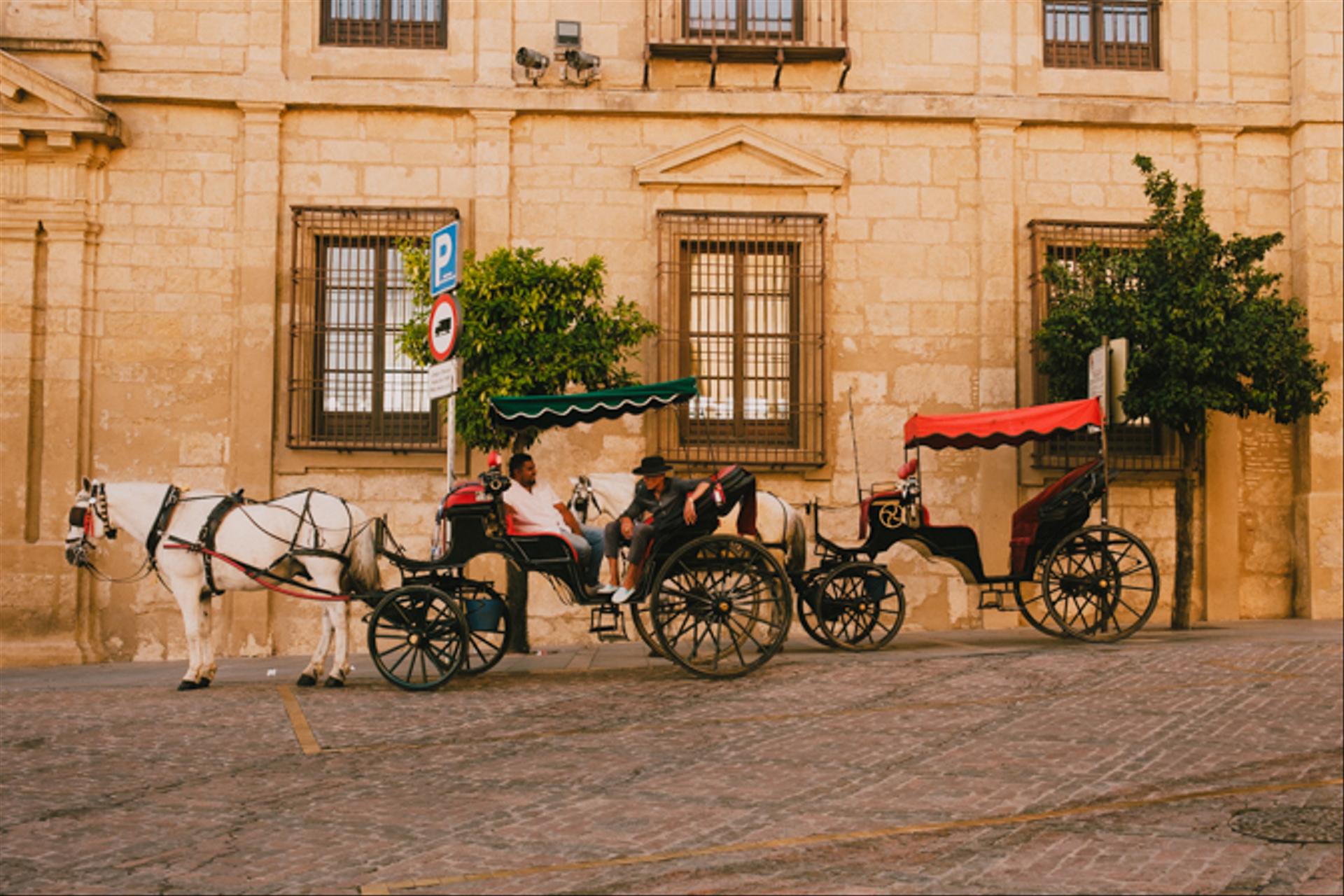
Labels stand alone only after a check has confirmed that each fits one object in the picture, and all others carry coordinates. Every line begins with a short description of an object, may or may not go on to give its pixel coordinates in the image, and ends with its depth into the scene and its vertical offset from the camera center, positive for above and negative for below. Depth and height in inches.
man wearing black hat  404.5 -5.4
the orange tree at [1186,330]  527.8 +65.0
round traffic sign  413.8 +50.7
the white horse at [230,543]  416.5 -15.6
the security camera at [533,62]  581.9 +183.1
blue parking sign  432.5 +74.0
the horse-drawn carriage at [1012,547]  473.1 -18.1
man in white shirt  418.3 -6.6
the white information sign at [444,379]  412.2 +34.6
